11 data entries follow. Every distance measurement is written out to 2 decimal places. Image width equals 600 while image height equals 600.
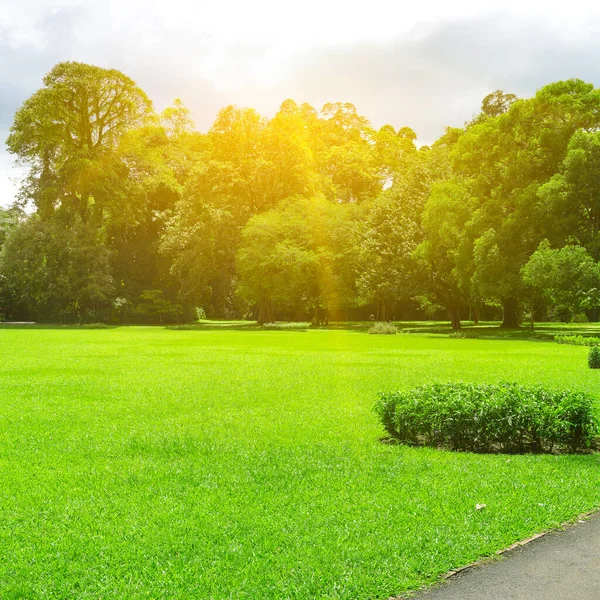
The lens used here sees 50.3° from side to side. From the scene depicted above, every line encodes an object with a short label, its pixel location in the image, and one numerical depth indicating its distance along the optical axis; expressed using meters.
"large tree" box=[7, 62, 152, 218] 54.91
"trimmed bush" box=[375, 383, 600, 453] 8.55
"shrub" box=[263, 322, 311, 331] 50.29
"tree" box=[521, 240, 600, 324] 31.95
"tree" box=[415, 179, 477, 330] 41.34
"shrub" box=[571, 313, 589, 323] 61.75
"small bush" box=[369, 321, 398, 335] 41.06
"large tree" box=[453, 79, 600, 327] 37.22
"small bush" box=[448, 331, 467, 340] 37.69
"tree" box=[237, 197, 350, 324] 49.09
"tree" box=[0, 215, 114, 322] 54.41
